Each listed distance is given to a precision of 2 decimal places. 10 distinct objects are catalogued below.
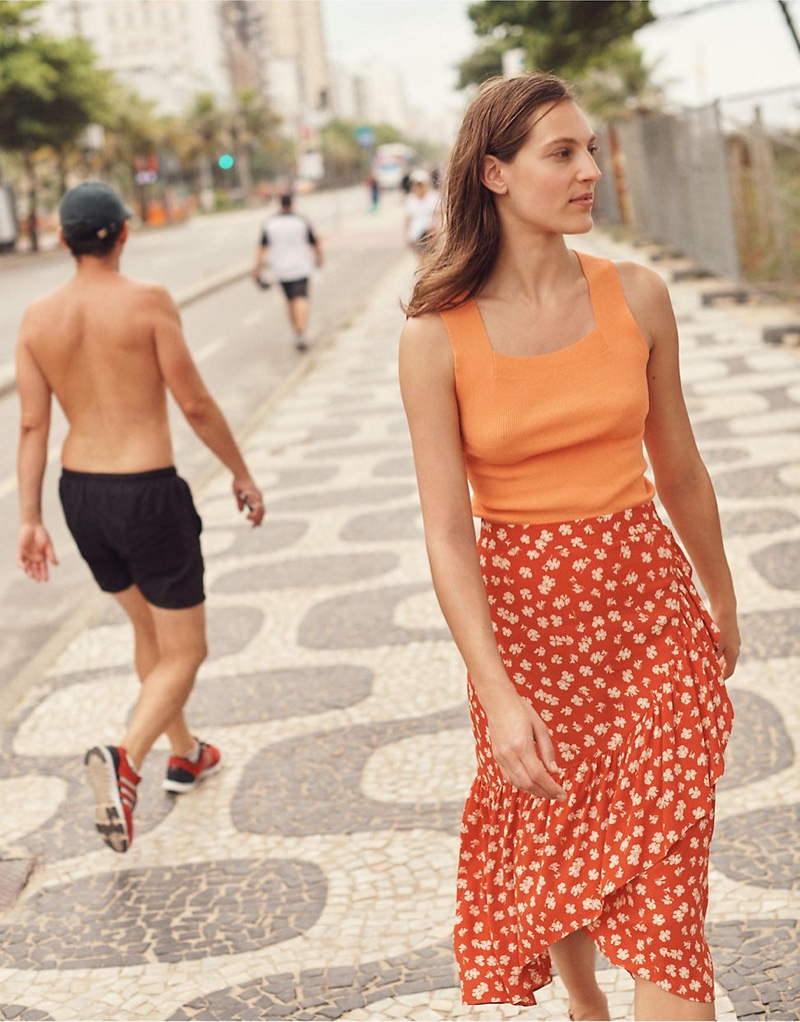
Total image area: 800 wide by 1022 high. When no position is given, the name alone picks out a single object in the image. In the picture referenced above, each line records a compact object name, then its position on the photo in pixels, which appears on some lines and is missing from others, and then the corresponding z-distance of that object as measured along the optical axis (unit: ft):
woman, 7.13
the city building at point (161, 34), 509.80
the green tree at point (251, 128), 352.90
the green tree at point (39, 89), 146.72
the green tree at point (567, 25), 44.24
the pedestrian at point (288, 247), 48.52
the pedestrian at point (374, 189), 167.63
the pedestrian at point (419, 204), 58.85
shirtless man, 12.85
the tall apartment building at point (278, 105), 604.90
